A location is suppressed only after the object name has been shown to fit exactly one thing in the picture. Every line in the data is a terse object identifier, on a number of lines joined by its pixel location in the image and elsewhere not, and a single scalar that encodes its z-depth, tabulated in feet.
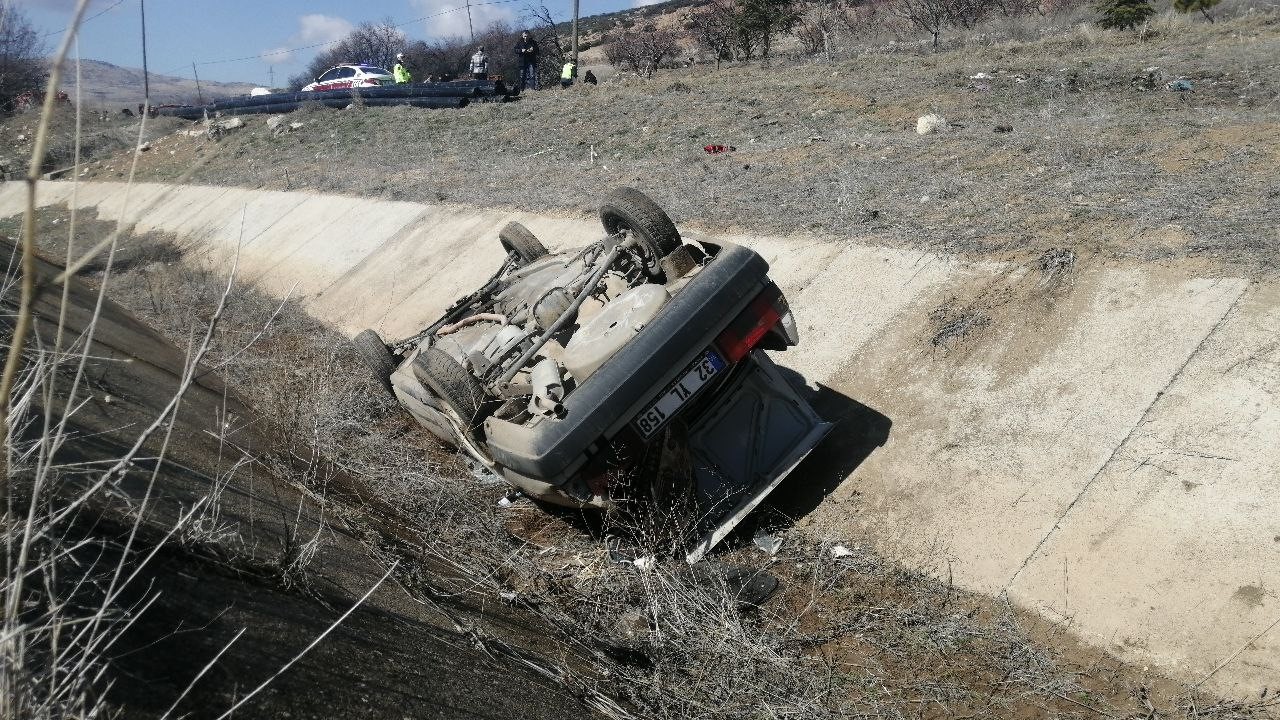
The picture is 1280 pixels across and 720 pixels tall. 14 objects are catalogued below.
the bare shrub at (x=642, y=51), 102.18
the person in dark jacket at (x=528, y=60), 88.07
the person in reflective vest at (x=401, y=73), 99.45
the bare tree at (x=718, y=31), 90.79
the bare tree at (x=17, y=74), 125.18
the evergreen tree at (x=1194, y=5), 67.77
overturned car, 15.98
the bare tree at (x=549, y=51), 113.60
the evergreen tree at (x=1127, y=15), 66.85
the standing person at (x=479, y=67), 89.40
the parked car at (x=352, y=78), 110.93
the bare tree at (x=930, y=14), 86.23
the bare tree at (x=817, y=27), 87.55
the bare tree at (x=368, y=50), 184.85
